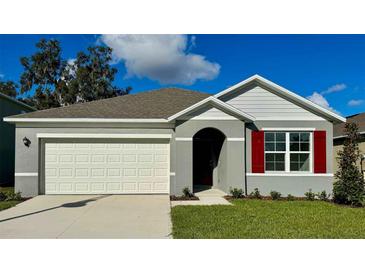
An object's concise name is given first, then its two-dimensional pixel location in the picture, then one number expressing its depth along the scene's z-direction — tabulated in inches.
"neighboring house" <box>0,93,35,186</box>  530.0
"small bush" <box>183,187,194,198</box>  407.2
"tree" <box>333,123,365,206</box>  367.9
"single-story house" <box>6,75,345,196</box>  426.0
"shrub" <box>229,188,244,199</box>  414.6
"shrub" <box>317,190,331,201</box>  419.3
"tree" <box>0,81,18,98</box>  1396.4
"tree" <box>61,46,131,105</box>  1136.2
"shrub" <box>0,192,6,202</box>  400.2
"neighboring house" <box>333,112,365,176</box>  604.4
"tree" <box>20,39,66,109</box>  1135.6
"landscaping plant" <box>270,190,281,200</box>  414.6
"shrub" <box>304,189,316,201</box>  416.8
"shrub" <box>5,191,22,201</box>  402.3
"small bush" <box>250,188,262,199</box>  420.5
